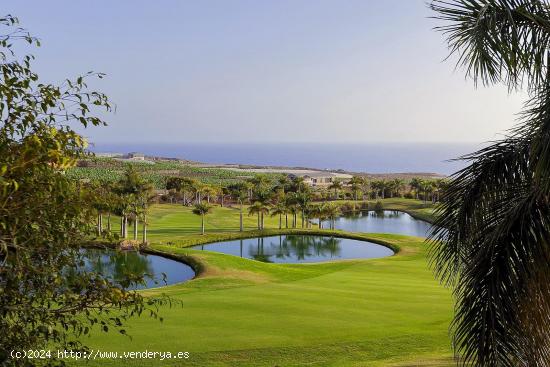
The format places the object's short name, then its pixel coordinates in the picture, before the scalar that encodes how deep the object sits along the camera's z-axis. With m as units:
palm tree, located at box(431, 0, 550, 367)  4.82
